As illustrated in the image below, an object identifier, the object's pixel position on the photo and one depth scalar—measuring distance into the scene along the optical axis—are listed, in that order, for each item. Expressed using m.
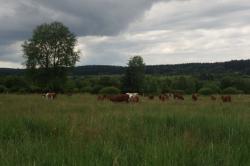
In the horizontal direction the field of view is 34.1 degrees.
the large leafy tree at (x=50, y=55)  65.00
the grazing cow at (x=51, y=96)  35.86
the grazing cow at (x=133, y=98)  29.16
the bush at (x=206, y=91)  67.53
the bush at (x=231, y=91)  72.44
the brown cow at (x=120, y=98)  29.03
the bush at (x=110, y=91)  62.57
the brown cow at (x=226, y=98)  29.78
